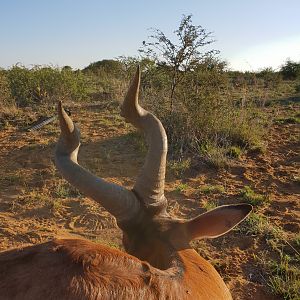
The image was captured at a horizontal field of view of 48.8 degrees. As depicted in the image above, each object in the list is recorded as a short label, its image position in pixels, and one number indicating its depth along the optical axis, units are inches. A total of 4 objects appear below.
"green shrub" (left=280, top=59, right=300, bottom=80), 869.7
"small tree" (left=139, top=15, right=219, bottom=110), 274.3
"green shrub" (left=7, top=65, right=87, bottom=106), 384.7
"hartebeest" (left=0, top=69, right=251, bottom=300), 60.2
